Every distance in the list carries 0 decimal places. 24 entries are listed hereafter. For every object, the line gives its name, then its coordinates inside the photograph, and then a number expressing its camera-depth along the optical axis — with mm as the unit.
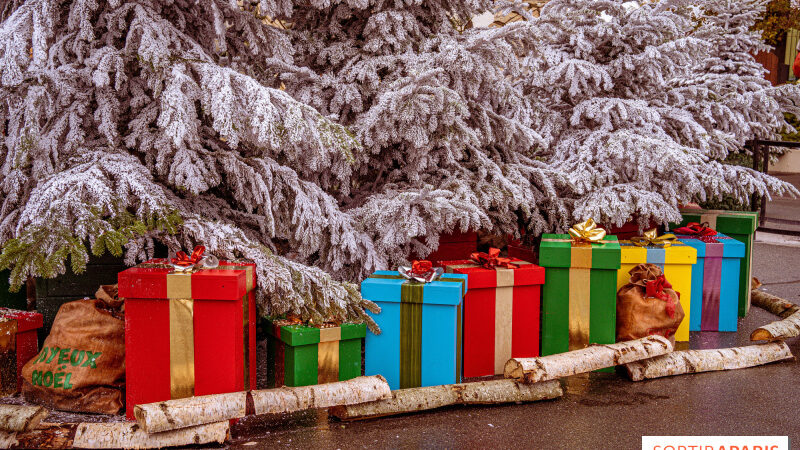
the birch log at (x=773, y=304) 5074
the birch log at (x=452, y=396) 3156
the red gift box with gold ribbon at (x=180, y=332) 3006
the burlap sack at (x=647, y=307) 3957
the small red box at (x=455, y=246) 4410
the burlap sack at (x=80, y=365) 3199
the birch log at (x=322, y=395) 2955
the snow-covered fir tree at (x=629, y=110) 4594
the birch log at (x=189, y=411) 2729
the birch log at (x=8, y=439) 2680
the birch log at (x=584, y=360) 3381
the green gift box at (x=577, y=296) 3863
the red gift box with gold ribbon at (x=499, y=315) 3750
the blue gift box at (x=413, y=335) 3438
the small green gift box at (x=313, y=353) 3287
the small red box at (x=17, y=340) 3309
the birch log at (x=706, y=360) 3766
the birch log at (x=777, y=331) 4133
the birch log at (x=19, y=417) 2736
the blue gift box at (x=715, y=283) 4605
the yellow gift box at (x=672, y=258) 4262
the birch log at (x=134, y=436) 2756
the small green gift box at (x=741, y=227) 5008
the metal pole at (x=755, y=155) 7538
